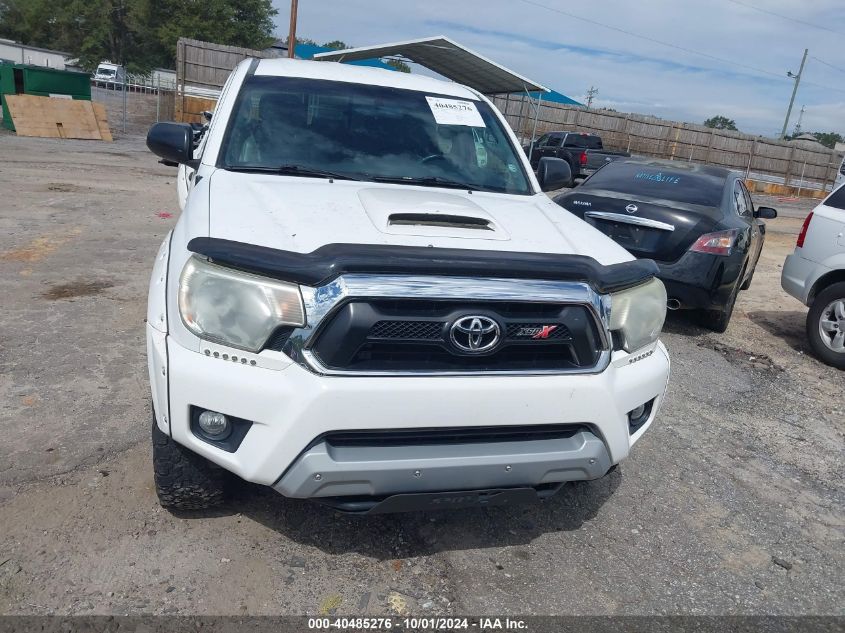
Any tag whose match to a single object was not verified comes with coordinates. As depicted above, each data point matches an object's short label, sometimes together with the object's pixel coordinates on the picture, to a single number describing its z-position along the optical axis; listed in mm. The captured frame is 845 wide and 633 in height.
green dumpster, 17922
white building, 49438
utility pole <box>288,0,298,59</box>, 19797
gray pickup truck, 19547
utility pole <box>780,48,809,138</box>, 49438
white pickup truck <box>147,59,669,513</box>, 2191
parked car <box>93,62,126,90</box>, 37562
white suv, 5859
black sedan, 5801
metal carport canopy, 14359
